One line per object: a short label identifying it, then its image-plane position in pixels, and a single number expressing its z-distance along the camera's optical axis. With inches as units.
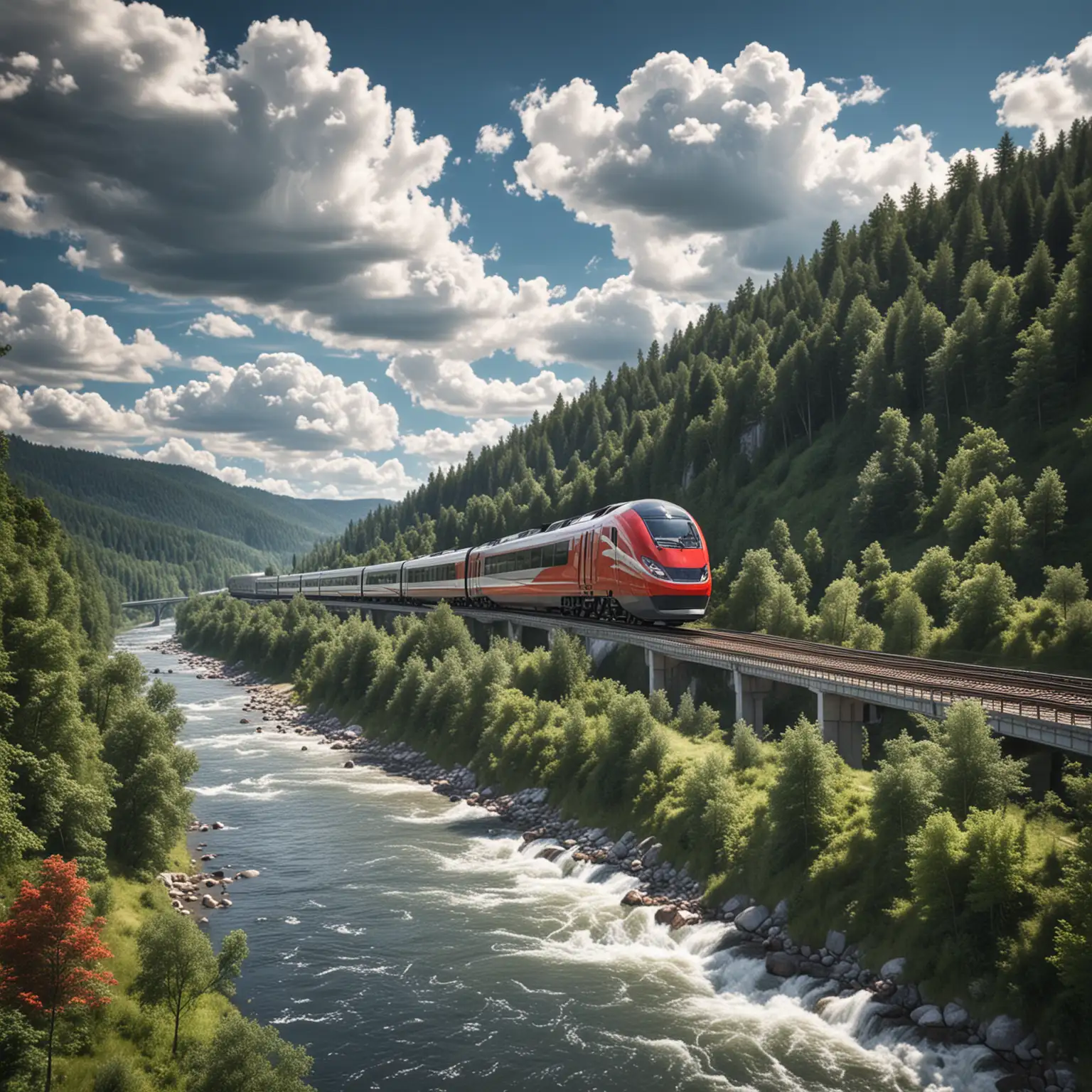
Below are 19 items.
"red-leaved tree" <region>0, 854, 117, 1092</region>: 954.1
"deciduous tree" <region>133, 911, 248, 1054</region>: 1103.6
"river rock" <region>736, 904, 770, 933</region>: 1337.4
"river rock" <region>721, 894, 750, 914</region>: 1393.9
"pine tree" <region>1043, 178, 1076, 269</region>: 4822.8
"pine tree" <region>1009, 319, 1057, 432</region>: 3425.2
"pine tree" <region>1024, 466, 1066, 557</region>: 2623.0
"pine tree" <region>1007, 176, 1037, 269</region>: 4943.4
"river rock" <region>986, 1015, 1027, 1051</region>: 959.0
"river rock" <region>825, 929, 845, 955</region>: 1213.7
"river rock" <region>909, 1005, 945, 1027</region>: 1027.9
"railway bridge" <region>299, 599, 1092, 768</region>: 1173.7
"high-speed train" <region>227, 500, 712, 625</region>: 2033.7
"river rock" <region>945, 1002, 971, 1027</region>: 1014.9
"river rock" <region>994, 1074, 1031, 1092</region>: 902.4
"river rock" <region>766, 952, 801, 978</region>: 1200.8
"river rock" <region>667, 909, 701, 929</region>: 1393.9
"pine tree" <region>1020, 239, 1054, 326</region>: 3914.9
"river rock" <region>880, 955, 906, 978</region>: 1113.4
